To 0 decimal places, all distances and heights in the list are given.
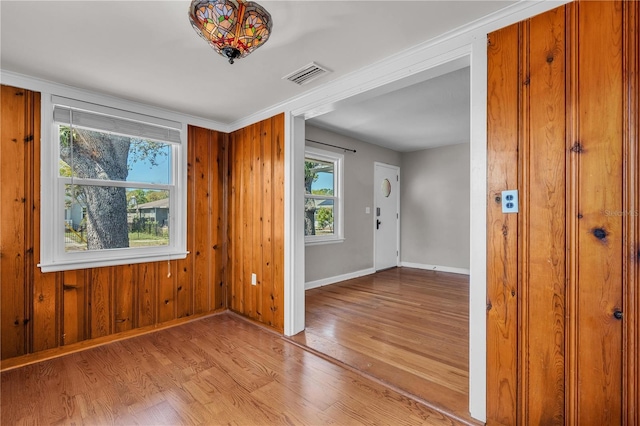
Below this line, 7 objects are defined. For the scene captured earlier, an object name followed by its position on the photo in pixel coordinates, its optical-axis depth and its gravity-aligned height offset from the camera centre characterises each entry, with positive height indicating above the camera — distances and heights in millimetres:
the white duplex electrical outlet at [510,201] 1531 +62
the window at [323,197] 4440 +243
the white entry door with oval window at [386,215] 5523 -52
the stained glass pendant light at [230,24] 1218 +825
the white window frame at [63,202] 2436 +64
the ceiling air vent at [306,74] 2197 +1088
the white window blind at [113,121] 2517 +864
